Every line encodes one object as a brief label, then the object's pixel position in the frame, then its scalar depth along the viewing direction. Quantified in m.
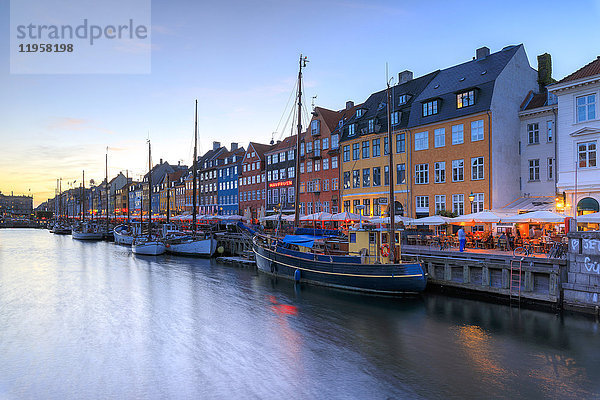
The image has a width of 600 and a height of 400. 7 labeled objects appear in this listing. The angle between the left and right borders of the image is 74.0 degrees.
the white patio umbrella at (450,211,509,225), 24.97
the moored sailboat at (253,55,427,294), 22.22
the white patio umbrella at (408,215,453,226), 28.54
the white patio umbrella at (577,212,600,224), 20.36
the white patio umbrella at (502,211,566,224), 21.94
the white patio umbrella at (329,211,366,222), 29.73
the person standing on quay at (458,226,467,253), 24.66
